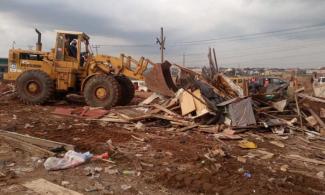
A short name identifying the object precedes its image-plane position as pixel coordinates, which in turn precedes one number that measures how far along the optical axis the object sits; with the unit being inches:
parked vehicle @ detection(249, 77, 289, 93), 515.5
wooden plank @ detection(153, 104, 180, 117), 414.6
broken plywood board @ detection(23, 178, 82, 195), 186.1
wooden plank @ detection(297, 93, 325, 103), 445.6
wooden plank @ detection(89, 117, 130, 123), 406.3
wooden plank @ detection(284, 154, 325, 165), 279.7
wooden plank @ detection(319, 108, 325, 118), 430.7
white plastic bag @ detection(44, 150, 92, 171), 224.7
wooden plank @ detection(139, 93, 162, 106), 481.4
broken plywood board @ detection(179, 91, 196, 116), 408.8
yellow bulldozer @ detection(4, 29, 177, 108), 497.0
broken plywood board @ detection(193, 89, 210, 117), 396.8
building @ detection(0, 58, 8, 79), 1592.6
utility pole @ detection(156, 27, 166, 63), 1459.2
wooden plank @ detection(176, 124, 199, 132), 377.9
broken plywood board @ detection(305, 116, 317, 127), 414.9
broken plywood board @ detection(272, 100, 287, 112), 439.2
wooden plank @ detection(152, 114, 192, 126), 391.5
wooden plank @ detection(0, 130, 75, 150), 267.6
